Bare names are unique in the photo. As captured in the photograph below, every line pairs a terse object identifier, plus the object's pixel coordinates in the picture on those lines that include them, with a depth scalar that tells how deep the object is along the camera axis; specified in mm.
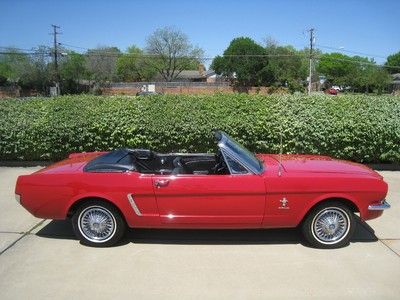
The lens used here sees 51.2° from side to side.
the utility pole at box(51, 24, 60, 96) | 50981
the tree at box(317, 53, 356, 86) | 96038
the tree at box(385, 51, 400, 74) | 112312
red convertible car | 4574
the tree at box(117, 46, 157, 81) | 74812
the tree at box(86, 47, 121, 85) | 60938
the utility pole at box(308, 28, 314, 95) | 59531
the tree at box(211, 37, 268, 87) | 60469
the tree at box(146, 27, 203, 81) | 70375
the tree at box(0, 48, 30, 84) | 54966
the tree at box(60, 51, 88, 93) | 56138
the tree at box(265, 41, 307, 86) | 60469
